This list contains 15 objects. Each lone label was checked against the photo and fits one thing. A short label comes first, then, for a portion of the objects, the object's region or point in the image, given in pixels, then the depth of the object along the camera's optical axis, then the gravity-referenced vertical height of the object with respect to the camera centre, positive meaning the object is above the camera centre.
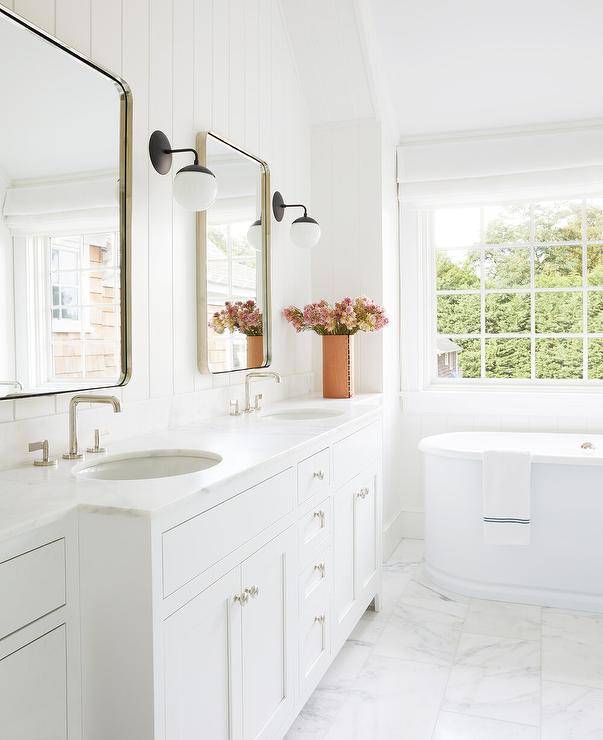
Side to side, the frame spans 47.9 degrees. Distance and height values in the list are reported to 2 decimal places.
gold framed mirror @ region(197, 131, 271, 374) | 2.52 +0.36
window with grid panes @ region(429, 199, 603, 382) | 3.97 +0.37
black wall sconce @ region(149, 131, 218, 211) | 2.14 +0.54
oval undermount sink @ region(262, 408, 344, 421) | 2.84 -0.26
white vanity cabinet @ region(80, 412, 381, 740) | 1.26 -0.57
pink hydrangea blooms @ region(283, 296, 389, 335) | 3.27 +0.17
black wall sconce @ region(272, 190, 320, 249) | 3.14 +0.57
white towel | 3.05 -0.66
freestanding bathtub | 3.03 -0.86
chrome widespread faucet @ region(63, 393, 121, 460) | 1.71 -0.17
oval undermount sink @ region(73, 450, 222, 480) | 1.78 -0.30
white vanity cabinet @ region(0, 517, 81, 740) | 1.12 -0.49
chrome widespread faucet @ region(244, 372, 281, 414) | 2.74 -0.15
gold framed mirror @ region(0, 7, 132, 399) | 1.63 +0.36
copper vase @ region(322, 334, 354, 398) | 3.36 -0.07
